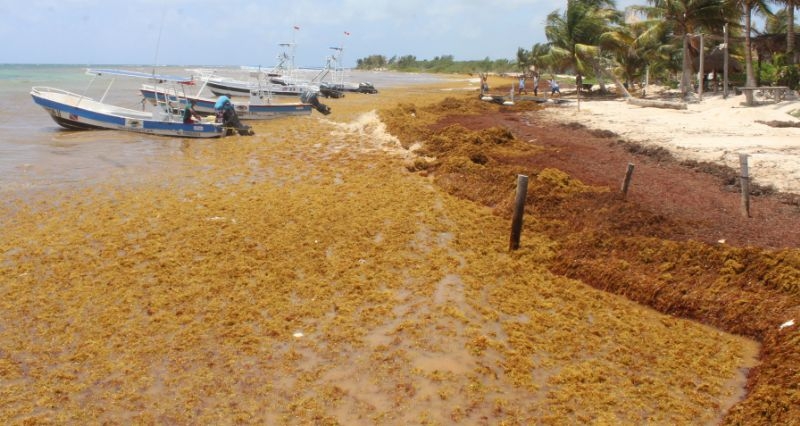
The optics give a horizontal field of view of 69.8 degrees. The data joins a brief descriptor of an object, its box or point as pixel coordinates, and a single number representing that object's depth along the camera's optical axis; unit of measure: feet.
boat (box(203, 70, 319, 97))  110.32
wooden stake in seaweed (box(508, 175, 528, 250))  28.32
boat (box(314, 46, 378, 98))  141.79
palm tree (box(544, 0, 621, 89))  114.32
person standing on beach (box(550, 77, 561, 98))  130.41
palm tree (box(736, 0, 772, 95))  78.54
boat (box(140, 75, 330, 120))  88.33
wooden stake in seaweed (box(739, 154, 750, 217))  29.66
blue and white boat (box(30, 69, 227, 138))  67.72
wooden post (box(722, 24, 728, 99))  77.92
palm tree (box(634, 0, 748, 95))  88.22
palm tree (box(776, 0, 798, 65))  80.13
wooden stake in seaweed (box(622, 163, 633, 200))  33.68
